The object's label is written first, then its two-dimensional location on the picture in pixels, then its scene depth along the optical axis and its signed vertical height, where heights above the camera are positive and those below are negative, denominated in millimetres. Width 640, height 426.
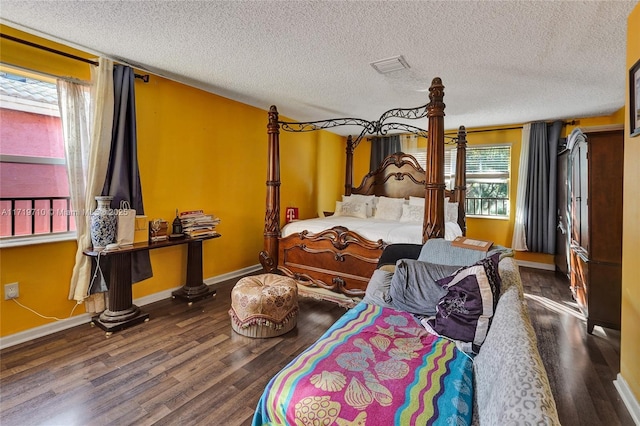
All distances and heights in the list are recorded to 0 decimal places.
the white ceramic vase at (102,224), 2564 -131
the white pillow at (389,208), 4547 +57
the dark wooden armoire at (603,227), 2604 -104
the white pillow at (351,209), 4730 +36
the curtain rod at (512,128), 4645 +1392
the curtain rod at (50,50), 2256 +1223
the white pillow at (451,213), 4155 -4
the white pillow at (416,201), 4453 +162
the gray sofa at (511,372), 756 -462
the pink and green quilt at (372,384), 1068 -667
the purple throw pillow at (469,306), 1538 -481
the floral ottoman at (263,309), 2477 -802
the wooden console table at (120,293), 2602 -736
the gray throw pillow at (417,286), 1888 -463
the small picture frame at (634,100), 1725 +659
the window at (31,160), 2385 +376
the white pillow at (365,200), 4793 +182
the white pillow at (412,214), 4266 -24
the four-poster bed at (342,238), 2662 -294
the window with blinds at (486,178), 5246 +610
